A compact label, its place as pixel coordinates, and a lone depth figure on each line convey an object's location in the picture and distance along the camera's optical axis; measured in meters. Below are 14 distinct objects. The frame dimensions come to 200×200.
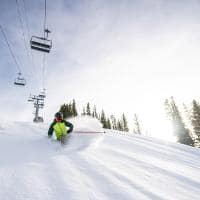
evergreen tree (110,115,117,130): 75.54
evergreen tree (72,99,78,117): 57.65
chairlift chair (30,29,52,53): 12.26
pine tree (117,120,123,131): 71.47
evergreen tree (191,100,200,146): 37.19
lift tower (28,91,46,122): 33.24
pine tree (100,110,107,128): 62.20
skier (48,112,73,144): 7.72
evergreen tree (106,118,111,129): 62.42
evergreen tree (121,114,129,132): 70.50
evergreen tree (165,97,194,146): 36.62
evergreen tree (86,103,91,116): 67.26
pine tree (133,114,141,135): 79.06
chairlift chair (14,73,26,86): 20.53
